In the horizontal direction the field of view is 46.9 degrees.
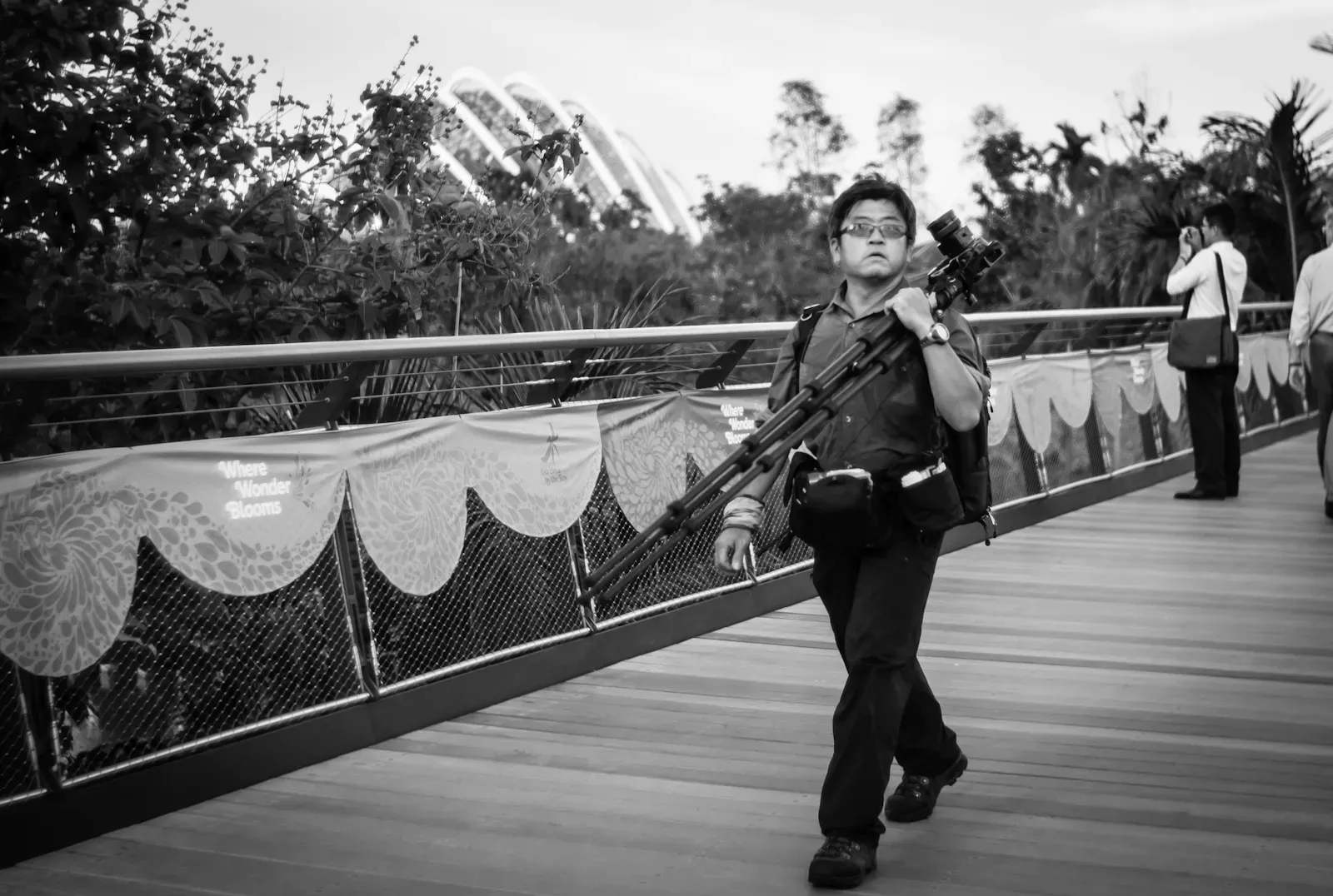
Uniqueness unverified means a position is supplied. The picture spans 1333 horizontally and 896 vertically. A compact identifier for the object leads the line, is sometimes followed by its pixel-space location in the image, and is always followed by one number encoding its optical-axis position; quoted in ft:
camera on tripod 12.95
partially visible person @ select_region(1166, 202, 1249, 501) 36.73
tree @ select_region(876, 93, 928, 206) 262.06
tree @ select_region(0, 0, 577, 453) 20.08
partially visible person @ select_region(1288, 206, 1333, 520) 33.01
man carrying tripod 12.83
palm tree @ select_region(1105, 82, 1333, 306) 71.00
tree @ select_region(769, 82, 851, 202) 254.68
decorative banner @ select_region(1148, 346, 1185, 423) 42.45
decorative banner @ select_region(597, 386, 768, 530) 22.86
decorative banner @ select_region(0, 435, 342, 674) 14.08
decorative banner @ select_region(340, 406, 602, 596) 18.33
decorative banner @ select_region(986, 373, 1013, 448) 33.40
